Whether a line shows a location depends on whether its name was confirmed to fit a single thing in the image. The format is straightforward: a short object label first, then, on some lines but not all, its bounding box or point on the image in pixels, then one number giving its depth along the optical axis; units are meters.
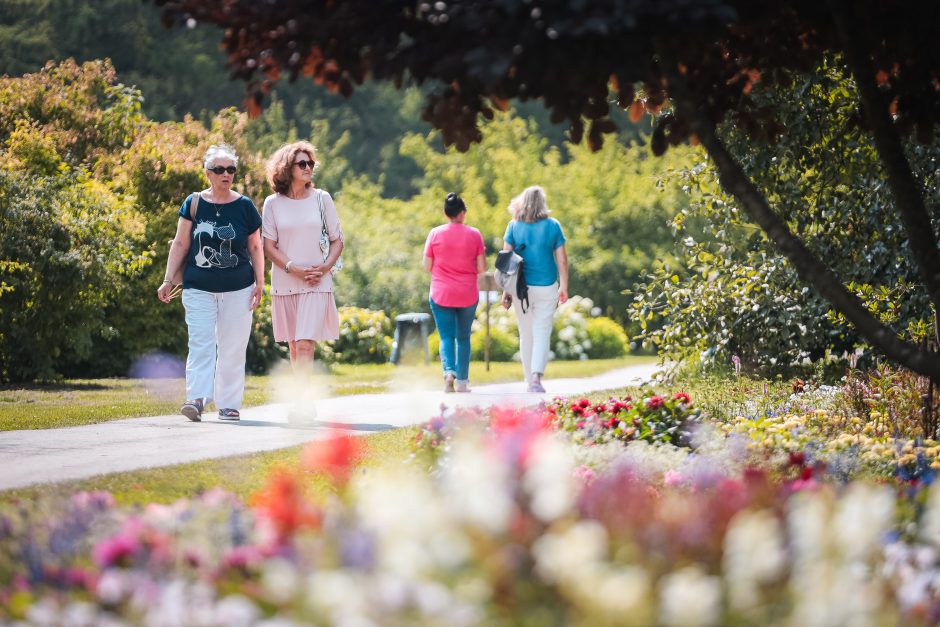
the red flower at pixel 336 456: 7.61
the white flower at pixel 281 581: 5.57
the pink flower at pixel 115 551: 6.52
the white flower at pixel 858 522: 5.81
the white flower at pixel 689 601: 4.91
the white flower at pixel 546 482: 6.00
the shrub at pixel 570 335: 44.44
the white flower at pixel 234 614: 5.43
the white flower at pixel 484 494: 5.95
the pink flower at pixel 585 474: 10.79
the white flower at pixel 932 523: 6.44
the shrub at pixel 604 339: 45.44
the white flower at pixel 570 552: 5.31
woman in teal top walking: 23.87
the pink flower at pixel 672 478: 10.81
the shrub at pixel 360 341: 41.84
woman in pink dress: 18.42
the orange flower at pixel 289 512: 6.88
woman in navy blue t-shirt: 17.81
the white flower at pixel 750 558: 5.43
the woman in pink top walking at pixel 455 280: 23.56
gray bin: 37.53
